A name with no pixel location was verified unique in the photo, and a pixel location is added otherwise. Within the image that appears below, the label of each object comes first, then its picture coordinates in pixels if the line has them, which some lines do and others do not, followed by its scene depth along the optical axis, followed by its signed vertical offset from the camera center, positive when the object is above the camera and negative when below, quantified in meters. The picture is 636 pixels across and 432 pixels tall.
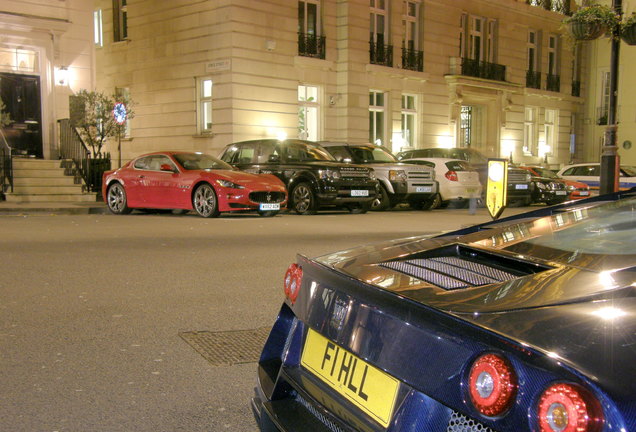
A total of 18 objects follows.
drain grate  4.53 -1.36
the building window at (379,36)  28.64 +5.04
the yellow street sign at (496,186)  11.95 -0.56
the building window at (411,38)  29.97 +5.18
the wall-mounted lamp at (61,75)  21.38 +2.43
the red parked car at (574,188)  22.83 -1.13
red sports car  14.31 -0.74
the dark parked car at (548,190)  22.20 -1.16
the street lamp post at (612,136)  12.36 +0.35
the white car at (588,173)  22.86 -0.65
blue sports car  1.60 -0.50
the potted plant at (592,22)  12.24 +2.41
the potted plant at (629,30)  12.04 +2.22
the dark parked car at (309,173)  16.12 -0.47
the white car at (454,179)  19.31 -0.72
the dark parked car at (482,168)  20.88 -0.44
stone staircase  18.33 -0.89
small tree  20.97 +1.16
